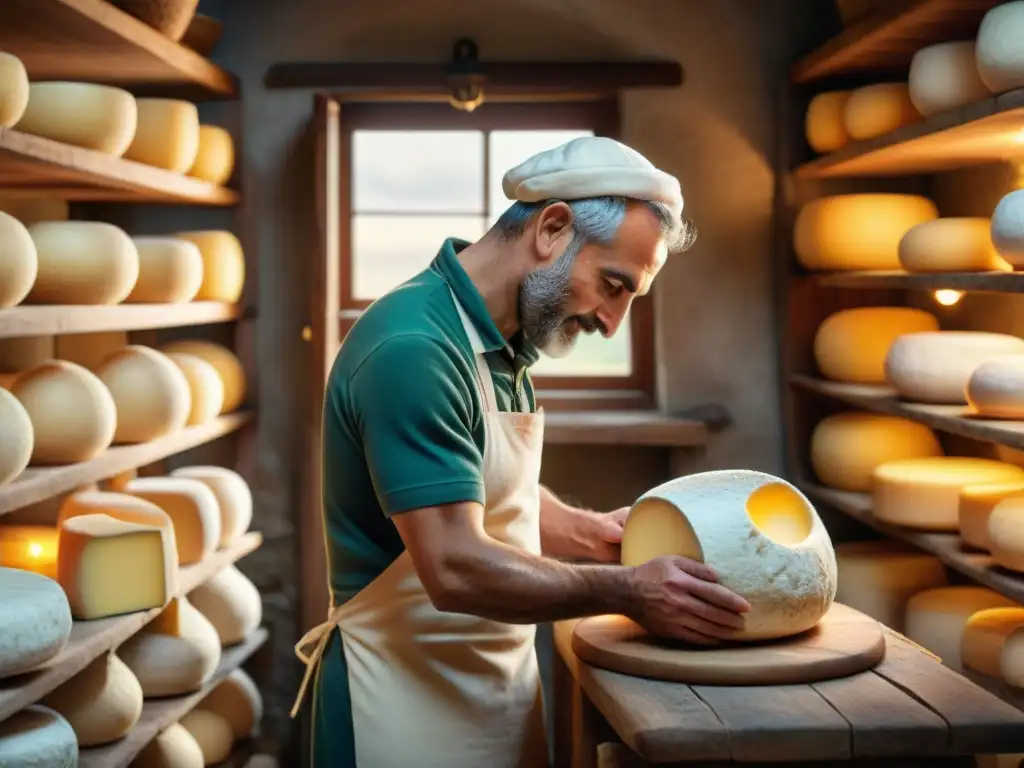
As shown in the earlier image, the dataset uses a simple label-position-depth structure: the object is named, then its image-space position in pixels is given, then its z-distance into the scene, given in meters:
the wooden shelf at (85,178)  2.47
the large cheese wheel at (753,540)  1.86
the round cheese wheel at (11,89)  2.35
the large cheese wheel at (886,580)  3.43
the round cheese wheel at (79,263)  2.78
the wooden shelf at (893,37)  3.01
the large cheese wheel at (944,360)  3.08
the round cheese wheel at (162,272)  3.28
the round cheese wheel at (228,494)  3.56
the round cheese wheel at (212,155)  3.70
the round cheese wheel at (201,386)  3.52
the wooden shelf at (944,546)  2.68
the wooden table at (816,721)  1.60
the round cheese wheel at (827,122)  3.67
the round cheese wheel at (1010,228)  2.63
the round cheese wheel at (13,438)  2.38
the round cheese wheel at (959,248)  3.04
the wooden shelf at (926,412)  2.67
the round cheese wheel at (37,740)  2.25
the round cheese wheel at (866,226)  3.57
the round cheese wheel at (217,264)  3.71
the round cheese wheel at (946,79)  2.92
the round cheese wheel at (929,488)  3.08
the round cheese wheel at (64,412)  2.72
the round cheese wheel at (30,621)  2.20
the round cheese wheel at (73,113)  2.76
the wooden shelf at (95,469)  2.48
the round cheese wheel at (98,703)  2.76
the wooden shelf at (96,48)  2.76
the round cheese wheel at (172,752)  3.10
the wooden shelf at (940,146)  2.67
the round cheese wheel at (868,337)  3.62
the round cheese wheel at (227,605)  3.56
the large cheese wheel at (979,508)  2.83
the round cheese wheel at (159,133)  3.29
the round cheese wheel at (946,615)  3.07
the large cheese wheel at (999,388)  2.72
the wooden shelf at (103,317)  2.48
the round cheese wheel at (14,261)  2.40
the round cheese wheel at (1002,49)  2.53
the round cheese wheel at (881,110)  3.35
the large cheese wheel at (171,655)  3.14
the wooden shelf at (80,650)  2.30
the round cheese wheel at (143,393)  3.13
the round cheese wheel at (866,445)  3.58
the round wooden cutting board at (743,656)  1.79
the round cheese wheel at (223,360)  3.80
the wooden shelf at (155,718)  2.77
